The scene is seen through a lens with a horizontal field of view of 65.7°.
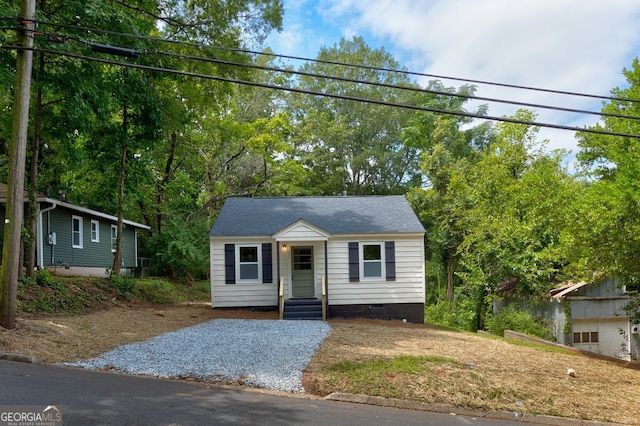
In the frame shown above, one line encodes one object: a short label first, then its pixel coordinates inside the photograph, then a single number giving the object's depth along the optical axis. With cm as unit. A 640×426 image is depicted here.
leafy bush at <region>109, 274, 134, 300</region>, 1634
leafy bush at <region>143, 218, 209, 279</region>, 2441
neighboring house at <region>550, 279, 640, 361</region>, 1683
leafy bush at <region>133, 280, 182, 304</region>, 1778
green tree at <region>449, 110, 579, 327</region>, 1420
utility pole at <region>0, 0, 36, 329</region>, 904
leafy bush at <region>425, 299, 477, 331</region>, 2083
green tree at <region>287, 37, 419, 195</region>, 3622
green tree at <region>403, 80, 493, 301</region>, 2803
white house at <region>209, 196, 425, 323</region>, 1691
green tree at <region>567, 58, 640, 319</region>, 1132
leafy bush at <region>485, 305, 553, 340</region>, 1756
